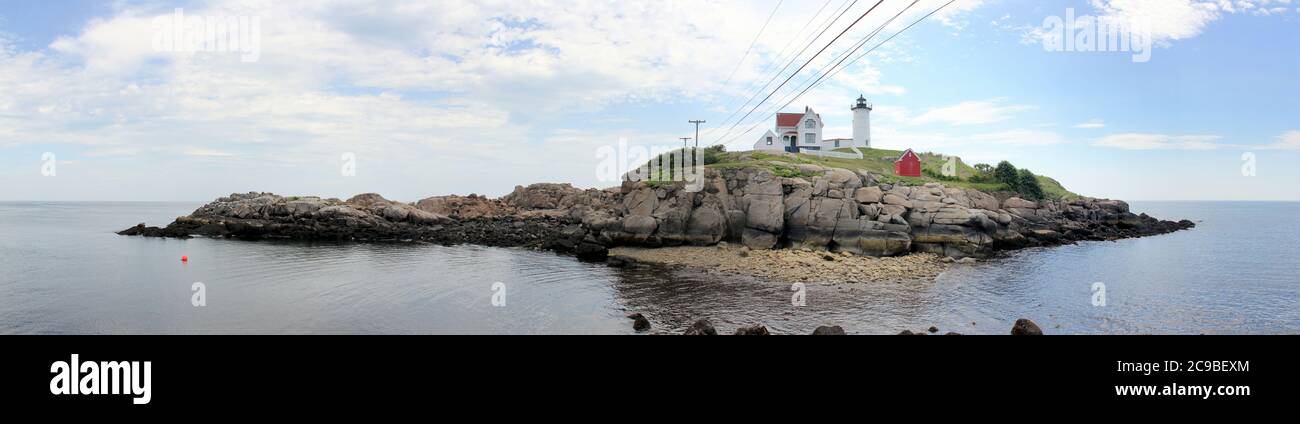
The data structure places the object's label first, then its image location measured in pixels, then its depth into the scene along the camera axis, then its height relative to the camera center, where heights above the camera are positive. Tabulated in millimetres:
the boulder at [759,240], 41094 -1965
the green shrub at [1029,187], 64531 +2247
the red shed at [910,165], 57594 +4005
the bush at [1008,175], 64438 +3435
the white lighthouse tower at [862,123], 80750 +11038
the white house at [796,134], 73438 +8744
